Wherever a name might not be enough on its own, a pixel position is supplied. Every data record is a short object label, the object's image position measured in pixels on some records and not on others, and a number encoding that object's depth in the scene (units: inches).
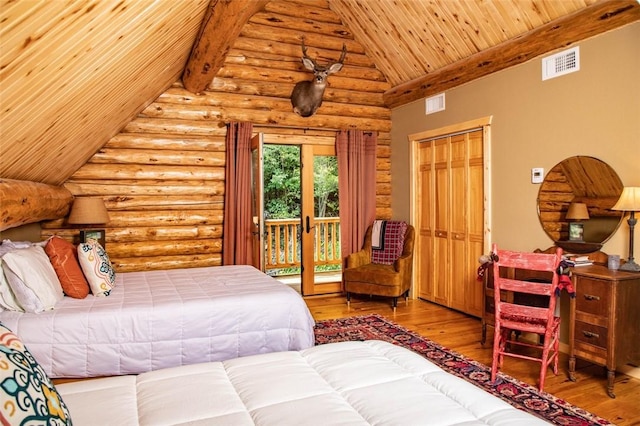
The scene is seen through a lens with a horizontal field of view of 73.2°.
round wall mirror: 132.2
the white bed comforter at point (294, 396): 53.9
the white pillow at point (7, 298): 106.2
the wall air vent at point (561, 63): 140.1
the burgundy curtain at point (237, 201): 206.2
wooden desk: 113.8
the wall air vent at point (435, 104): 202.4
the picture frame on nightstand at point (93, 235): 178.4
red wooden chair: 113.3
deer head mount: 202.1
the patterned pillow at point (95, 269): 126.6
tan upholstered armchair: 199.9
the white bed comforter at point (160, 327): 107.8
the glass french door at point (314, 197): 226.2
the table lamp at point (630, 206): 116.3
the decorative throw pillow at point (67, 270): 122.1
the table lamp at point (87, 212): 170.4
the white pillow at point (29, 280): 104.7
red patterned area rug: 103.7
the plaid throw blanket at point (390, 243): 219.8
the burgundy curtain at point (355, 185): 228.1
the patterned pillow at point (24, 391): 38.5
